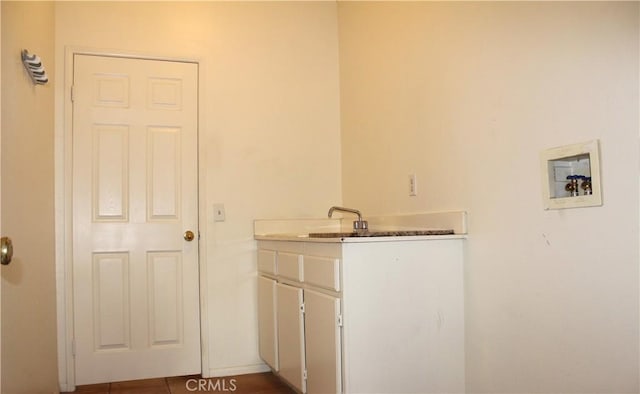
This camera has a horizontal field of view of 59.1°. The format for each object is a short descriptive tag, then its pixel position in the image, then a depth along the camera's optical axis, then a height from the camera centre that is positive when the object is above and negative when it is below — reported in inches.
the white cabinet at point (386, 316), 88.4 -17.1
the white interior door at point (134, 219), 128.0 -0.5
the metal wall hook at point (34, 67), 83.2 +23.6
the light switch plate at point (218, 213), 135.6 +0.4
